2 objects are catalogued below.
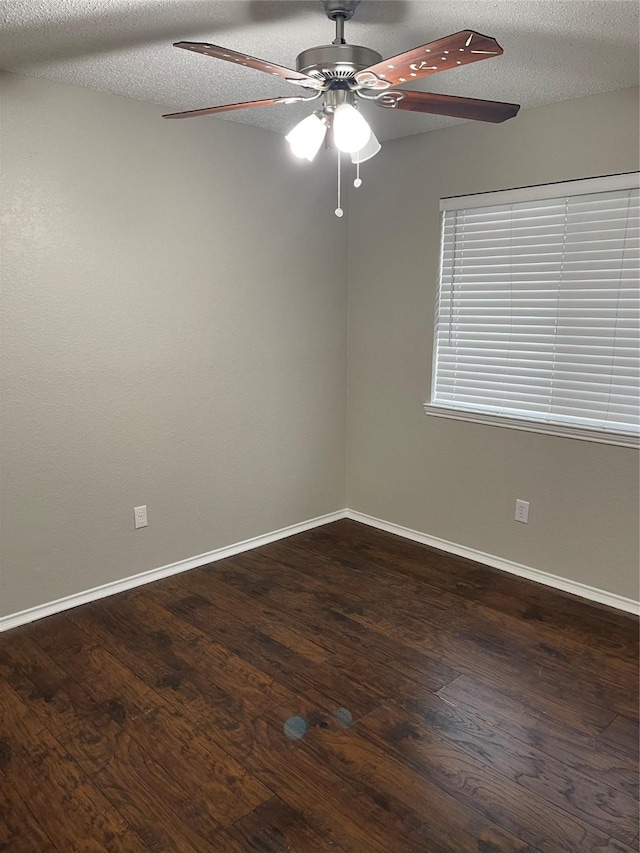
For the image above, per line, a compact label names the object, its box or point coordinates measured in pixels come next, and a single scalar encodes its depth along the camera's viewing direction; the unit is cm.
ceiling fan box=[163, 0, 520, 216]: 160
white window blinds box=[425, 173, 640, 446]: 283
